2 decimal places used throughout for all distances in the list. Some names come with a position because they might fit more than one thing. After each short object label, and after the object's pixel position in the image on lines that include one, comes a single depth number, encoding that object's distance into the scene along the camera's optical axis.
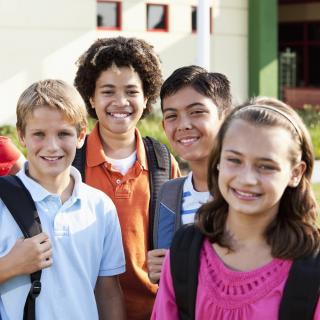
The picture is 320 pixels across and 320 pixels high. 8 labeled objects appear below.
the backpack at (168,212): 3.35
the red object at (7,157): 4.05
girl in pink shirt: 2.57
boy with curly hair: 3.65
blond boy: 3.10
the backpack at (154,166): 3.70
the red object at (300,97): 23.03
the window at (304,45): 29.03
